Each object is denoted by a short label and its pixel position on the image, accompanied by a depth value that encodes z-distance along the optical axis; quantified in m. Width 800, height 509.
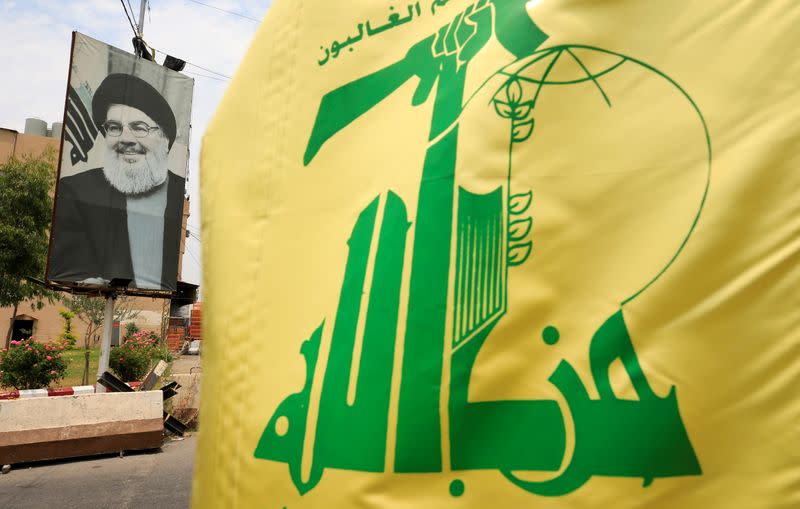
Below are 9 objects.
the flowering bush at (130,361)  14.29
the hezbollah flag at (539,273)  0.85
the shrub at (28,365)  10.61
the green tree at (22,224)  13.84
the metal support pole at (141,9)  13.38
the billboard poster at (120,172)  10.52
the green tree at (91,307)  25.30
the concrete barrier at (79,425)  6.79
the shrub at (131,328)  31.52
